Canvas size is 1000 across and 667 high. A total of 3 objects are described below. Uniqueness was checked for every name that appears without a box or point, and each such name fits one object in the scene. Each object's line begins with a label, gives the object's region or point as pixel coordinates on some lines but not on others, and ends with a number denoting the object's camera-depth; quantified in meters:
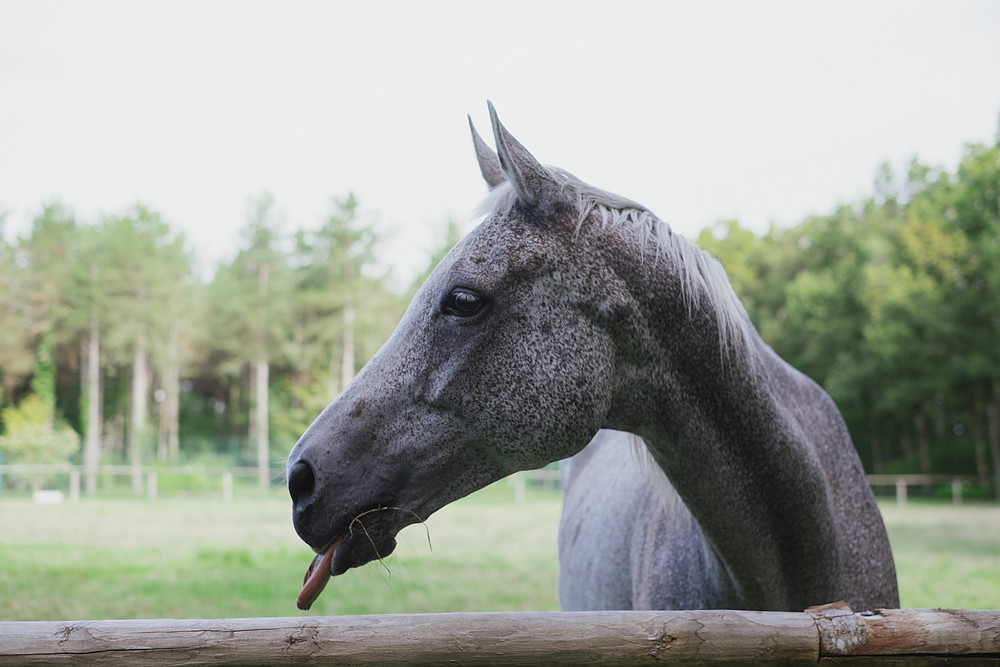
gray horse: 1.59
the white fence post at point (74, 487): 21.04
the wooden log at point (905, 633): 1.50
